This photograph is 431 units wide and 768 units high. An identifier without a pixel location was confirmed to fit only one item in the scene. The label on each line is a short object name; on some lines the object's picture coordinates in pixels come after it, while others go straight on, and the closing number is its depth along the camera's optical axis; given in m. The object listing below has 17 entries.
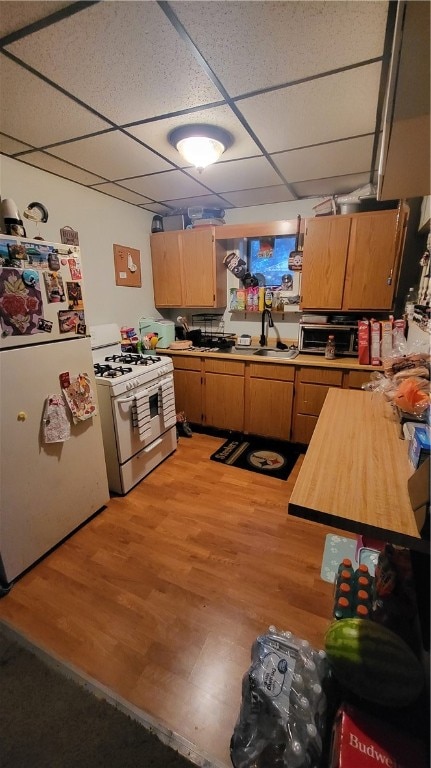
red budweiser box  0.75
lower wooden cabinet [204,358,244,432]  3.04
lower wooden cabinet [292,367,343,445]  2.67
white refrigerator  1.49
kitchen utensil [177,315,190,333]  3.55
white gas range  2.15
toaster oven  2.75
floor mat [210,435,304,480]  2.67
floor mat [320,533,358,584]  1.65
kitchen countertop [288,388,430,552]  0.75
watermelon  0.83
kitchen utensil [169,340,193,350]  3.27
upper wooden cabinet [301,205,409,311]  2.48
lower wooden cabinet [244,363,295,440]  2.84
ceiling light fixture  1.69
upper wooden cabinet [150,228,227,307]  3.19
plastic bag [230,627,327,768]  0.89
